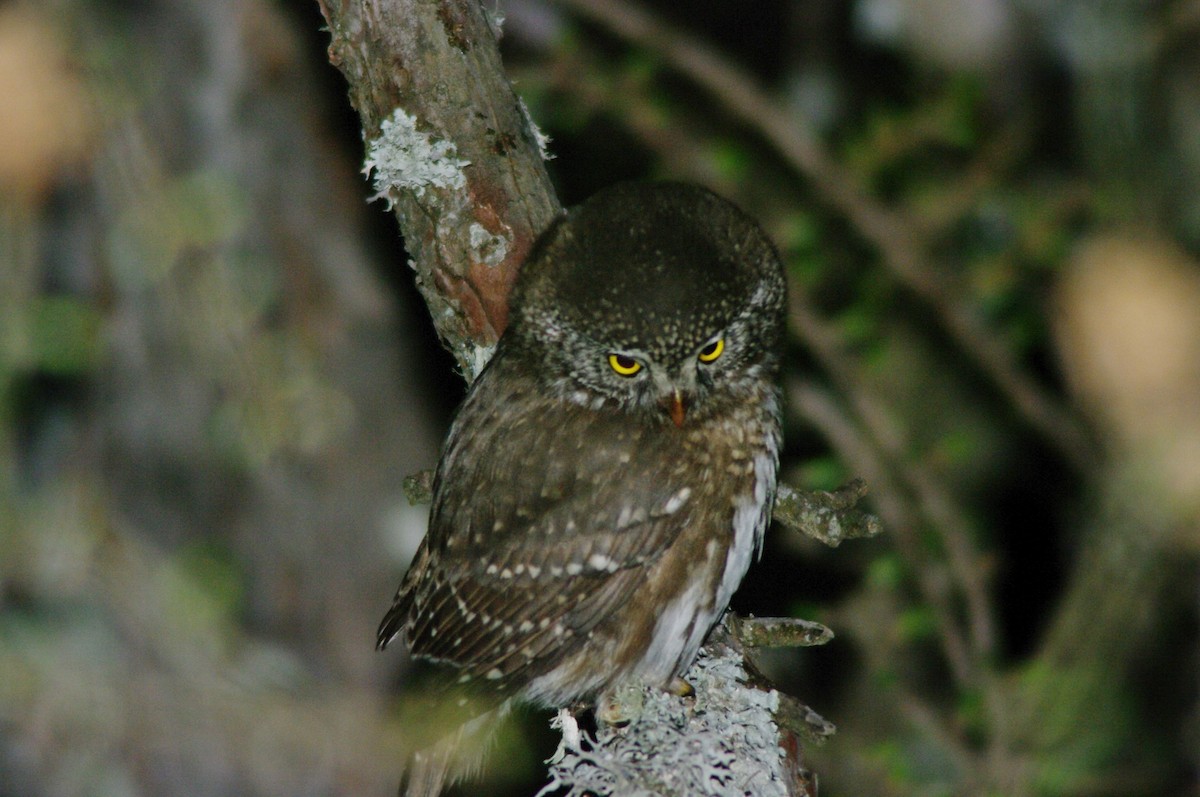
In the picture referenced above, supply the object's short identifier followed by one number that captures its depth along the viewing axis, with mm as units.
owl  6336
